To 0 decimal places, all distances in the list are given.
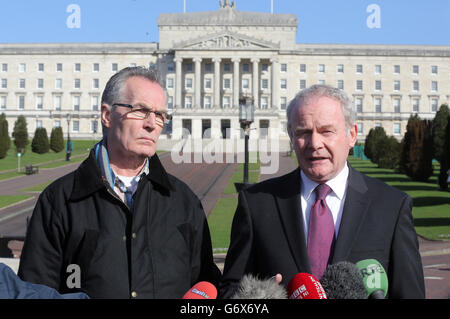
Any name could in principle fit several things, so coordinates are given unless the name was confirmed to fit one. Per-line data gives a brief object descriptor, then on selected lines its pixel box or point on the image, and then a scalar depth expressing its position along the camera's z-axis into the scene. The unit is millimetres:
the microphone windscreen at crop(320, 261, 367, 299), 2256
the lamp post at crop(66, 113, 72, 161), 48656
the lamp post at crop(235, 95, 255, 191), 20594
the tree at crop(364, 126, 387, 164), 49581
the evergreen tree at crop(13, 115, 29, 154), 53484
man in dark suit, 3352
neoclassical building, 86000
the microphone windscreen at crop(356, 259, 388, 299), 2402
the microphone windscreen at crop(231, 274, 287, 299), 2094
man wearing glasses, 3592
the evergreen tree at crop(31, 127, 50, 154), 56250
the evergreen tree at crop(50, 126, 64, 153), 59031
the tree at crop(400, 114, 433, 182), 36125
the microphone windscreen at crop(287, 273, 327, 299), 2203
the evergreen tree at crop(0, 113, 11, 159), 48594
